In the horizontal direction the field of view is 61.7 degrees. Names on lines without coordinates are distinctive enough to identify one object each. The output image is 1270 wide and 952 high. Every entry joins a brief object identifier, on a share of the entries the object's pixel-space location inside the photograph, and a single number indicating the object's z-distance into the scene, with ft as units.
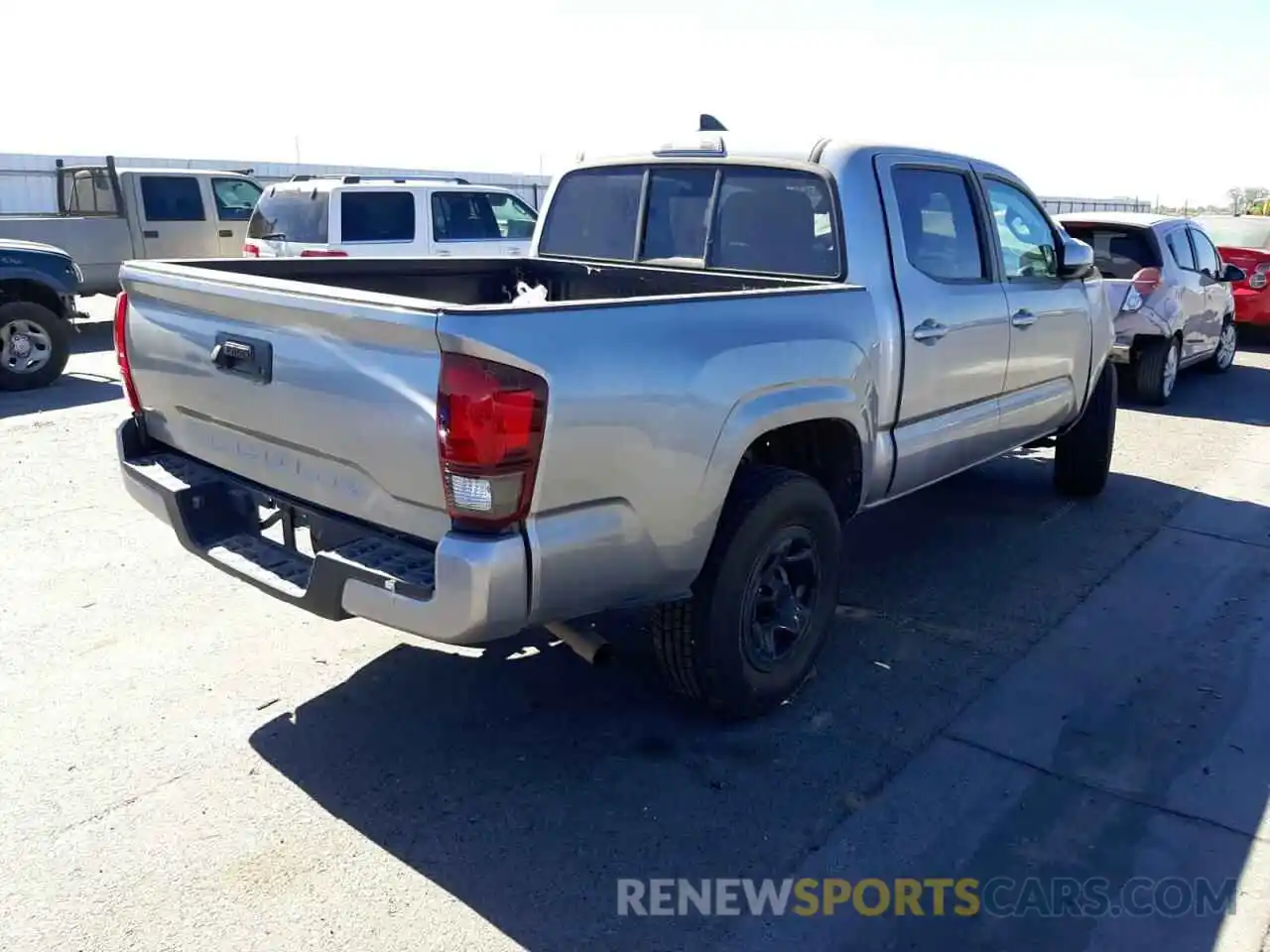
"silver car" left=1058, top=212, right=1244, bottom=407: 30.89
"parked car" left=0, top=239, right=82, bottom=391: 31.76
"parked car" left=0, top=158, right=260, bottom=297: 43.06
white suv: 37.09
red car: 41.93
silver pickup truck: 9.30
